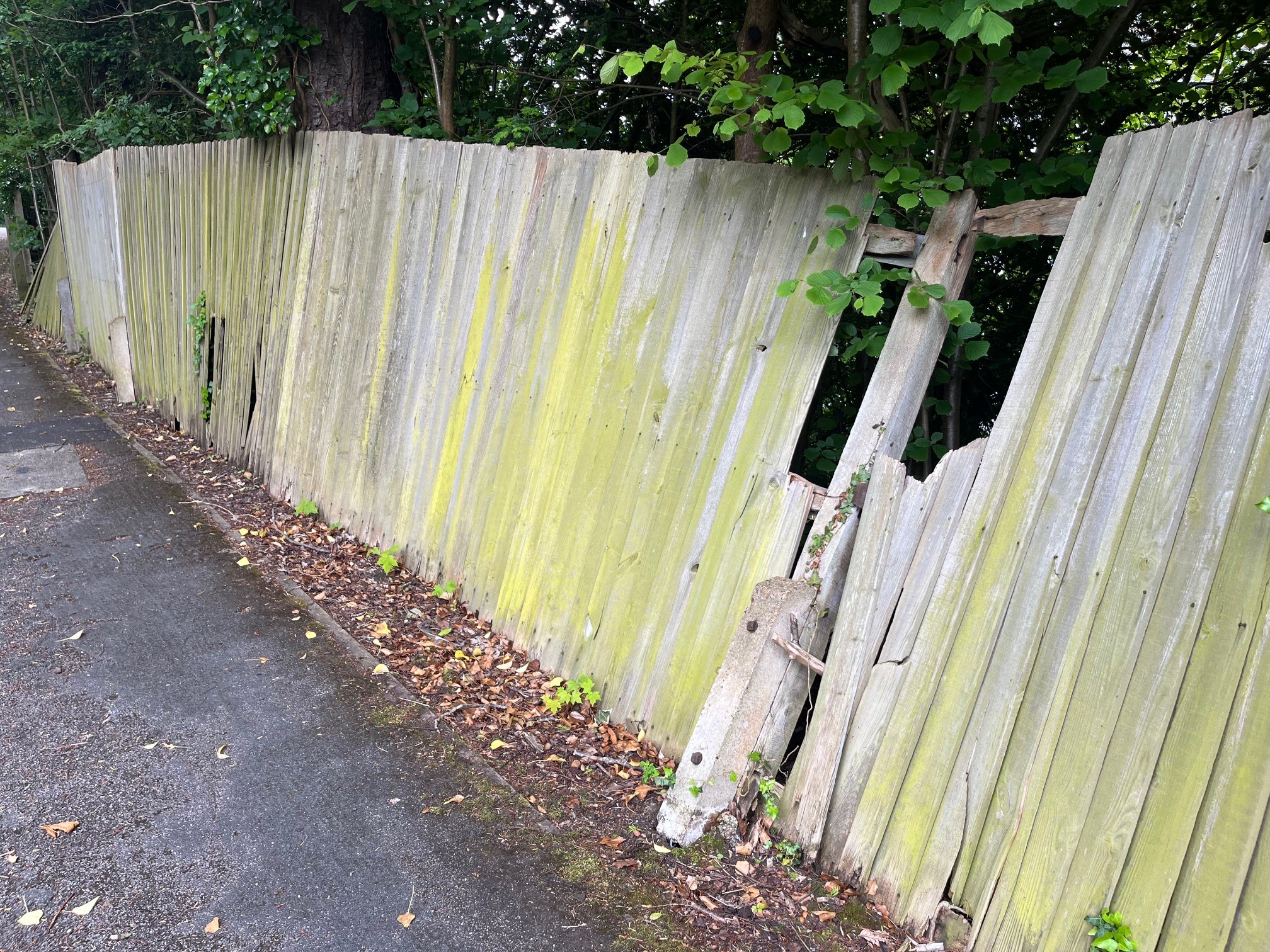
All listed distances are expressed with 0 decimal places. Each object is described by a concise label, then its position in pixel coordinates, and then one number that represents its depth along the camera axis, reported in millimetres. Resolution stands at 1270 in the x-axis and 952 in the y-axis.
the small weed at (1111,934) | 2207
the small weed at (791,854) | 2977
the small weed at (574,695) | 3881
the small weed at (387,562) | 5223
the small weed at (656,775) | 3402
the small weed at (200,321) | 7469
